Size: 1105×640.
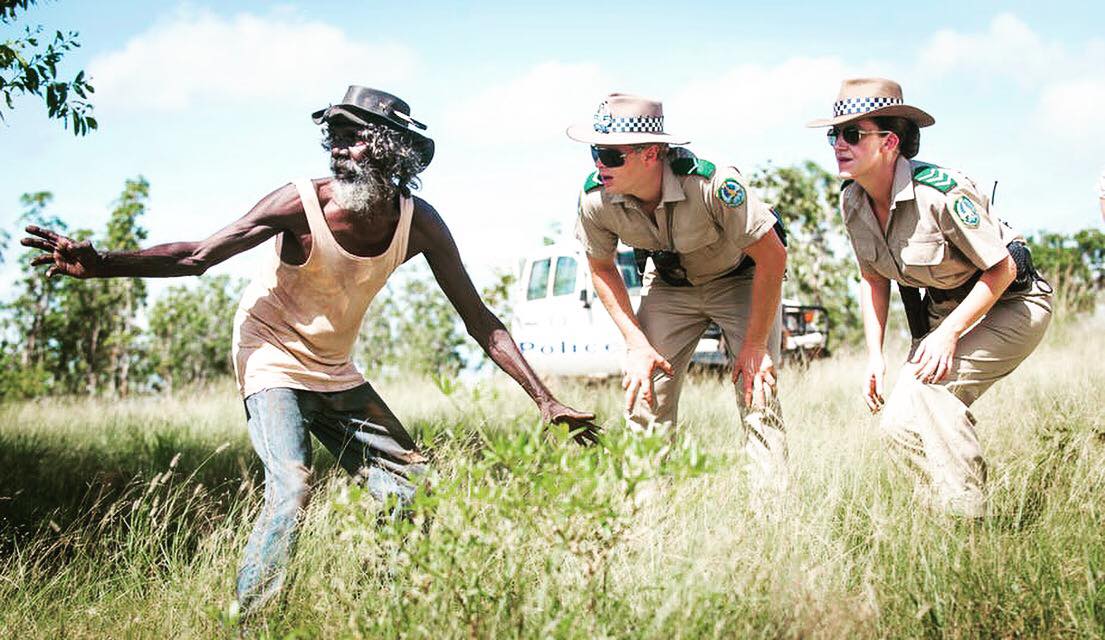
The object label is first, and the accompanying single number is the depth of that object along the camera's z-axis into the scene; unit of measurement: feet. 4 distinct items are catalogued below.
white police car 36.37
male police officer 13.89
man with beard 11.28
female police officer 12.48
